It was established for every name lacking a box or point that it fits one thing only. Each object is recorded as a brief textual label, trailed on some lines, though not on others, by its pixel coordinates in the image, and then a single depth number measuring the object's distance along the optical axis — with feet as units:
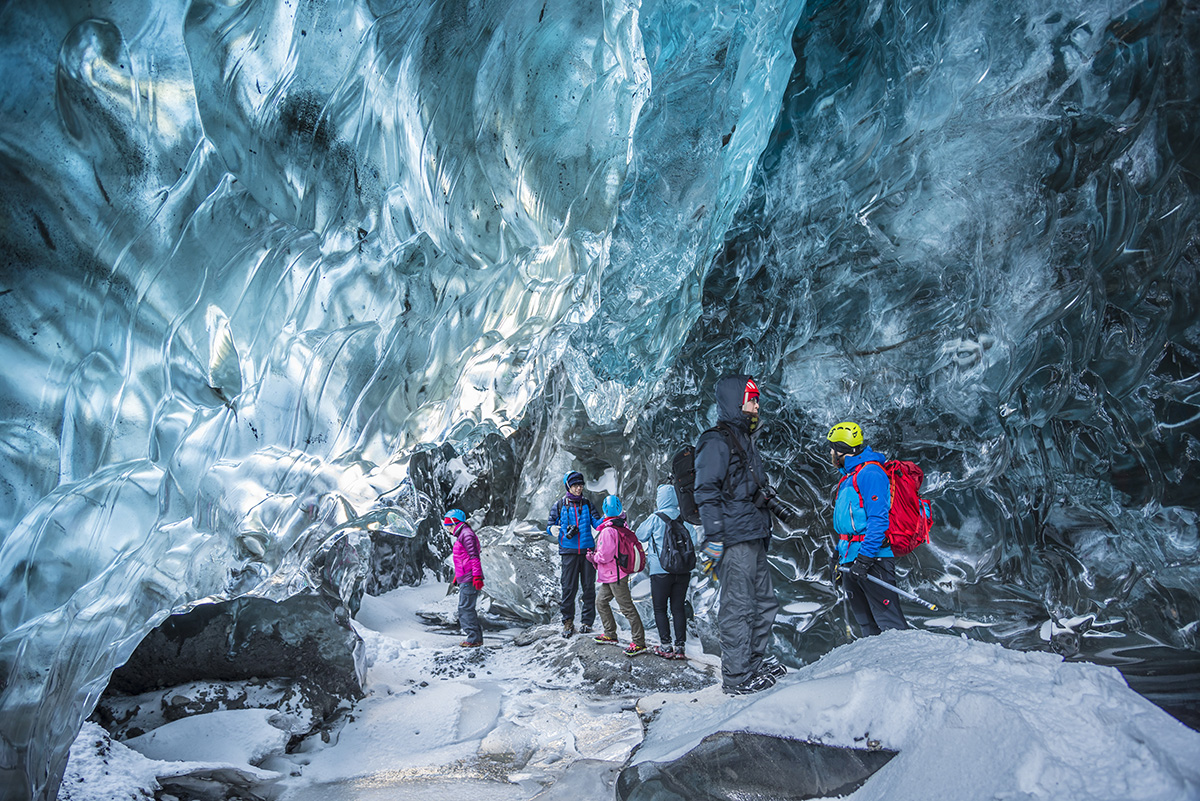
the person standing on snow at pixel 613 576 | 19.58
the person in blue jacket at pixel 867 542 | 13.89
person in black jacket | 12.84
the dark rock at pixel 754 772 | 7.97
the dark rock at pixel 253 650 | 14.73
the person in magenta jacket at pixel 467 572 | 23.82
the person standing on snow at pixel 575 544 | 23.84
